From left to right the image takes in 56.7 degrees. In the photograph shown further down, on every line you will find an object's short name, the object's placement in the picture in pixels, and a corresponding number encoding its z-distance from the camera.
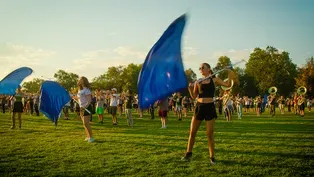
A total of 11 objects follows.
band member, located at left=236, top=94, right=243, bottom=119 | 23.91
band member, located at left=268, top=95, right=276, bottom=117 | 27.06
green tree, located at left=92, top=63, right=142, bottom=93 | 103.31
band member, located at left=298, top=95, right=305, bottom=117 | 26.50
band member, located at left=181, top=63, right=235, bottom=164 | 7.21
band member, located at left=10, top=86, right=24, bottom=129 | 15.34
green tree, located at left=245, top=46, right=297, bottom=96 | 81.35
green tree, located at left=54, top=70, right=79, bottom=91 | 139.88
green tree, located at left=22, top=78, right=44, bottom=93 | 140.88
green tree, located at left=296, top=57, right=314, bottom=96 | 63.06
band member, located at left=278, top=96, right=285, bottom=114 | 32.00
